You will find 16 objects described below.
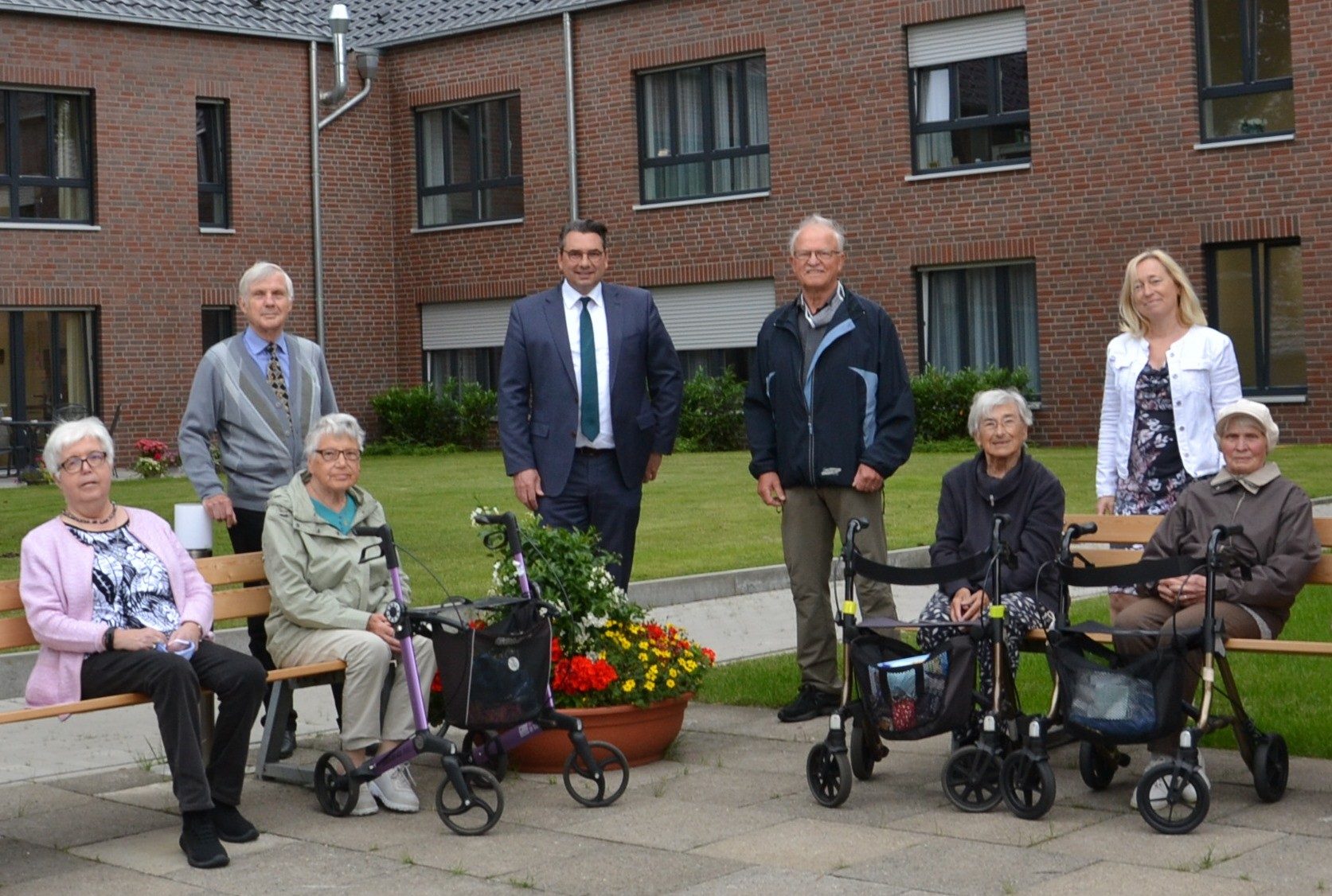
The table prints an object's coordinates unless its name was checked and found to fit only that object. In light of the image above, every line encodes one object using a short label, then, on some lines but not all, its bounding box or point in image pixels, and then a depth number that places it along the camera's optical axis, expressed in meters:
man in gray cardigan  7.24
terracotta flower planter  6.85
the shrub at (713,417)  26.42
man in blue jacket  7.70
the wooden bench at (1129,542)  6.27
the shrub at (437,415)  29.09
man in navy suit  7.67
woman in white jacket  7.17
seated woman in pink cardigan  5.86
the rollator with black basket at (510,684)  6.26
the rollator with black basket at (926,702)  6.09
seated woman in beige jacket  6.52
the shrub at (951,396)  24.34
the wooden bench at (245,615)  6.23
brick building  23.27
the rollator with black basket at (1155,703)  5.75
